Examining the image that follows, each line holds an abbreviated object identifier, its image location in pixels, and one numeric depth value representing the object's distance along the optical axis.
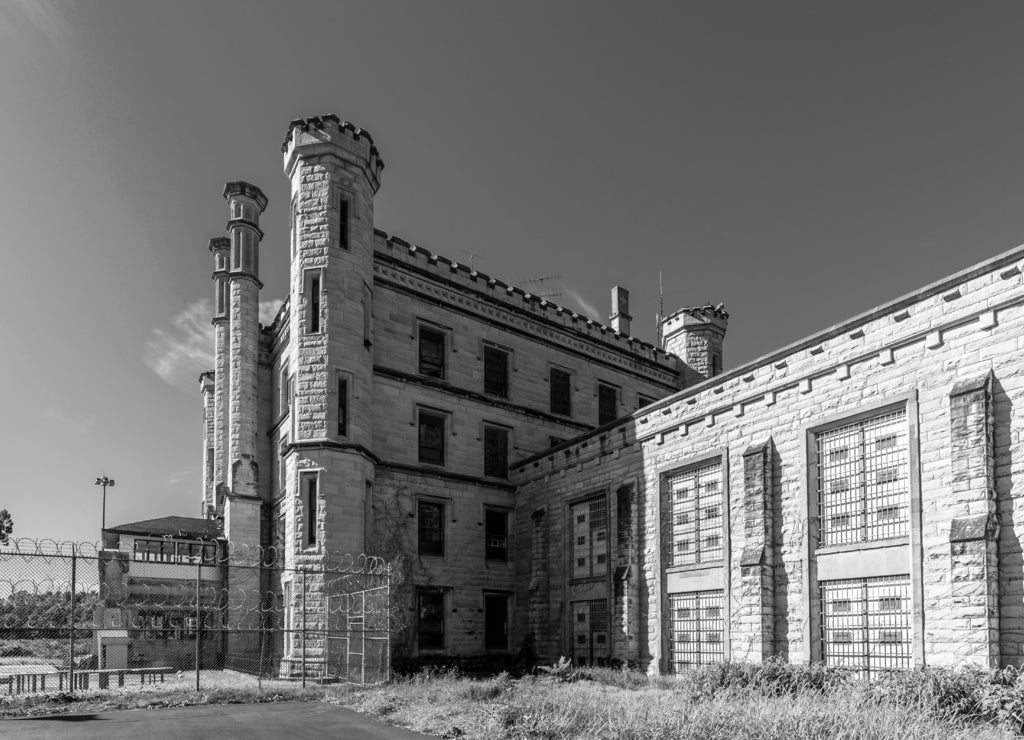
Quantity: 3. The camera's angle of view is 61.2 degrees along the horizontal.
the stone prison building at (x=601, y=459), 16.86
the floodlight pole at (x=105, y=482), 74.65
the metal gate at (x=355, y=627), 24.17
